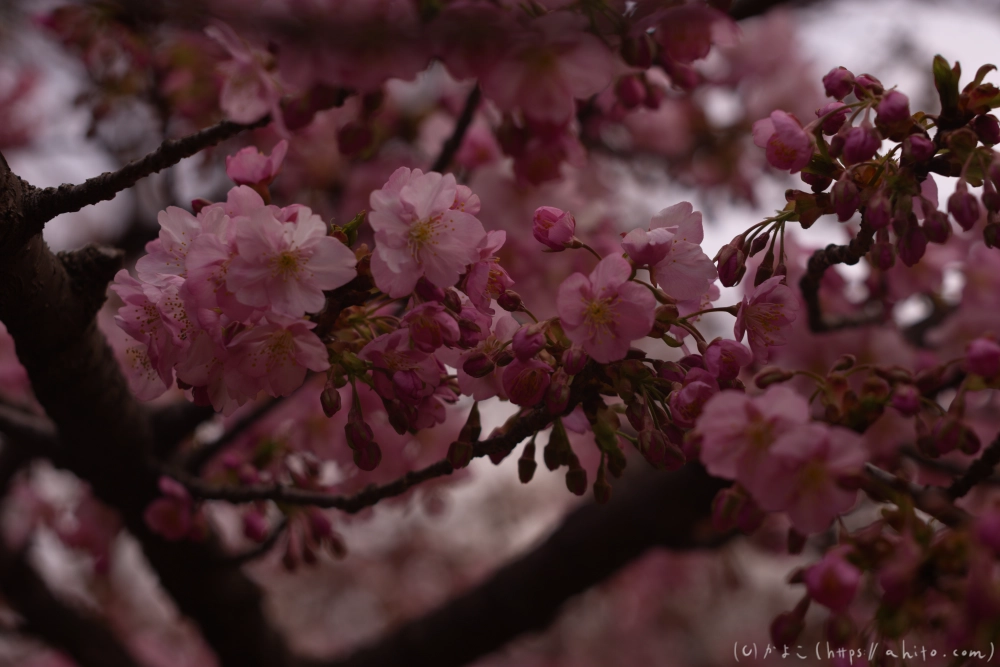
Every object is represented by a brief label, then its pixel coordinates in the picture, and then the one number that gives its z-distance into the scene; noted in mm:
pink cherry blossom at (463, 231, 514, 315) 572
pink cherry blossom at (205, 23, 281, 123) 648
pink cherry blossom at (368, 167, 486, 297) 559
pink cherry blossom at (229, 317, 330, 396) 568
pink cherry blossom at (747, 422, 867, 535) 532
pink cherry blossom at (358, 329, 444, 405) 567
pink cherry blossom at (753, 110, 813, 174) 576
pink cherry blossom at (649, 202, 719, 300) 574
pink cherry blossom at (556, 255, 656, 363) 555
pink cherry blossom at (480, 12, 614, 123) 610
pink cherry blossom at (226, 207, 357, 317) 556
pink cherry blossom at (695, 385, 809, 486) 540
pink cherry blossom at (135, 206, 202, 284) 588
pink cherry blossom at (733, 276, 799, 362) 574
